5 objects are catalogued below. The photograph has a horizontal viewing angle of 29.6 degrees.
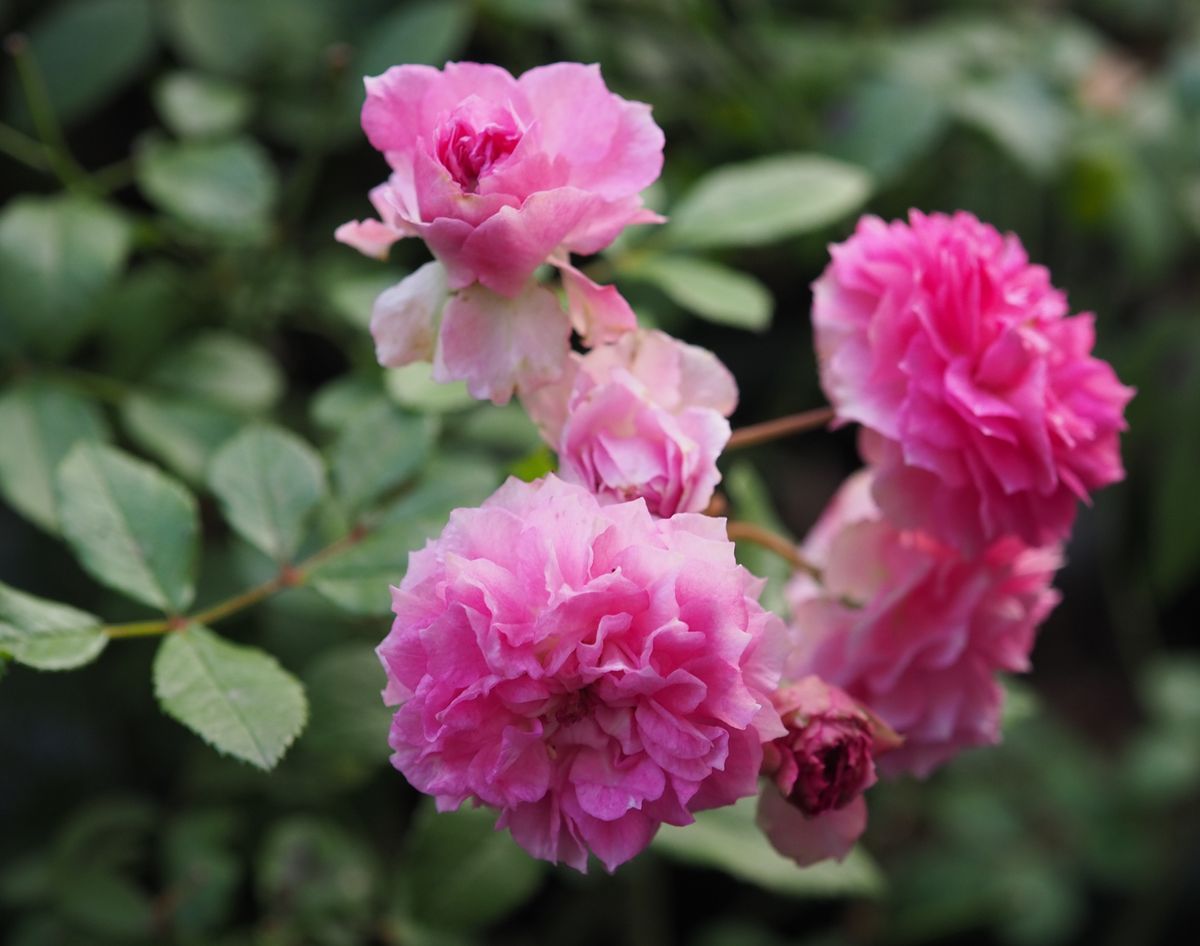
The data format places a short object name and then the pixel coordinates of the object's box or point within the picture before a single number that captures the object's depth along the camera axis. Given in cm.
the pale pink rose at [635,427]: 34
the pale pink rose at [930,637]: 38
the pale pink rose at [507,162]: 34
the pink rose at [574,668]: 33
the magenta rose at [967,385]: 36
